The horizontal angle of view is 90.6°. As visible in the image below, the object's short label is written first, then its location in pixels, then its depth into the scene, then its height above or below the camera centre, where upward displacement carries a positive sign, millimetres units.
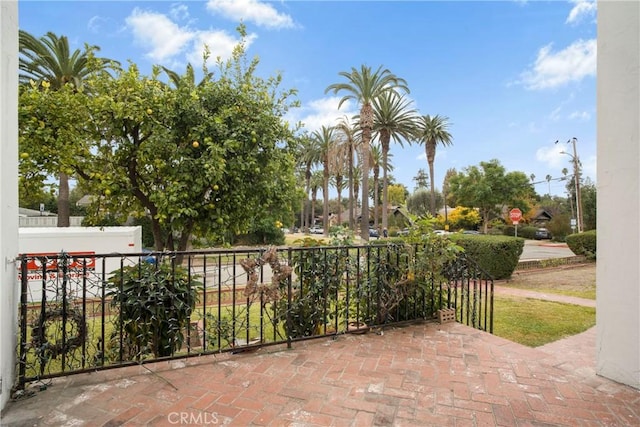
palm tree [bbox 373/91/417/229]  17656 +5715
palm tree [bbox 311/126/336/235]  25812 +6125
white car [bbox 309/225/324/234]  41525 -1637
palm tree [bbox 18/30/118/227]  10534 +5381
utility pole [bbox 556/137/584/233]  21656 +3499
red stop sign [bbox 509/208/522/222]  15008 +167
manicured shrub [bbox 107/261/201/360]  2664 -766
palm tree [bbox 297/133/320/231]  26594 +5162
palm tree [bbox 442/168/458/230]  42103 +5104
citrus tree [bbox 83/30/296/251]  3607 +817
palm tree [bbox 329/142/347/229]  20625 +4055
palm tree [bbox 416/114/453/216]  25109 +6694
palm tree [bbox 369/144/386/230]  24647 +4913
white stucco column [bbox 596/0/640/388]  2395 +210
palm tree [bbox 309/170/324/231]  37053 +4719
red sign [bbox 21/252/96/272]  2260 -315
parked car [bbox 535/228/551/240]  31391 -1540
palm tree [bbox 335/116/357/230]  19203 +5139
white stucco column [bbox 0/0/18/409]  1999 +227
